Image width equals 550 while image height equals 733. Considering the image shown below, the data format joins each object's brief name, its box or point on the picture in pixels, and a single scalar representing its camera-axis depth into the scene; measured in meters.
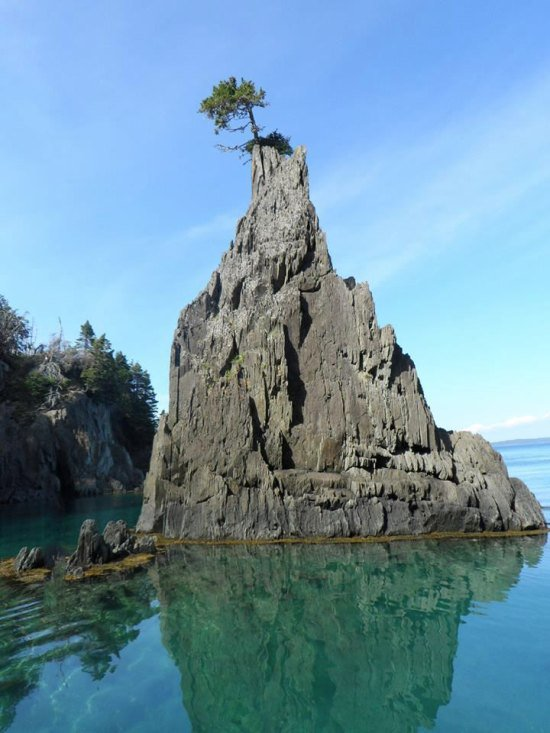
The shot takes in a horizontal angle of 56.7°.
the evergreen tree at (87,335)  84.13
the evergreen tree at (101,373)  75.51
